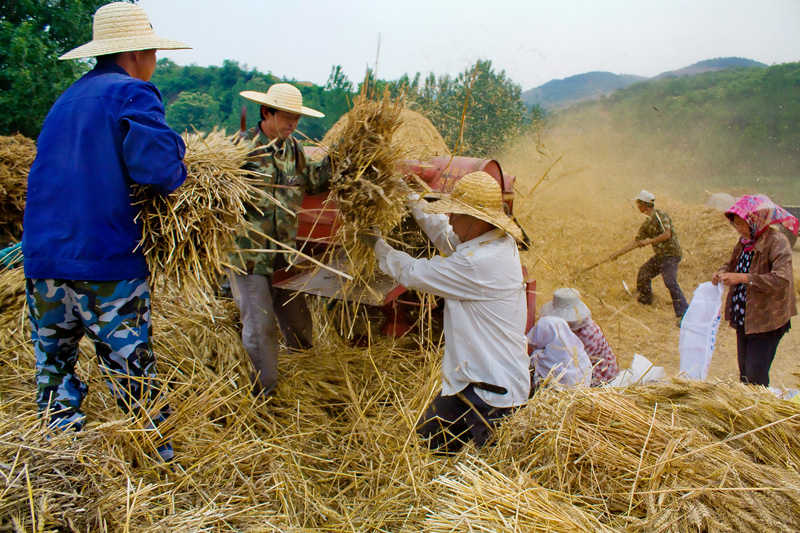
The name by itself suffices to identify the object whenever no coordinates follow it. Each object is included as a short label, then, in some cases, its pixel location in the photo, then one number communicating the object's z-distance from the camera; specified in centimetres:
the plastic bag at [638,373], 329
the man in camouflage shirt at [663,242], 662
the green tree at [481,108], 920
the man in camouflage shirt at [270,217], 299
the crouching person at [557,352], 308
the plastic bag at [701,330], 372
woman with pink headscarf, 353
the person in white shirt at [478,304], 242
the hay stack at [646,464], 171
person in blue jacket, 202
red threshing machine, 319
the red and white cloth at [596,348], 338
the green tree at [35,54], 746
